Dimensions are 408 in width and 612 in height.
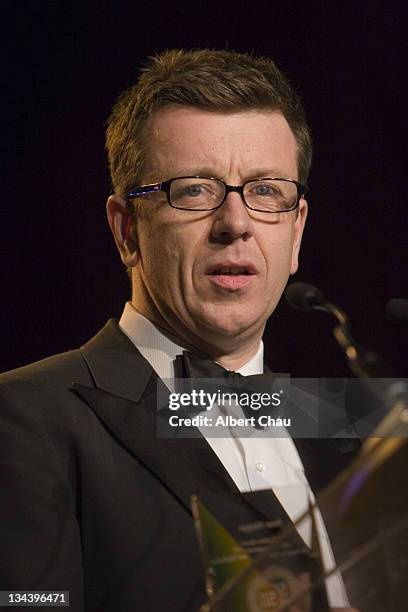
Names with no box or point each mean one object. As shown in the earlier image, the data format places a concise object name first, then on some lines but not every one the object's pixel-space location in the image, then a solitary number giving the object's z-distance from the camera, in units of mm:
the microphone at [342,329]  3169
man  3267
